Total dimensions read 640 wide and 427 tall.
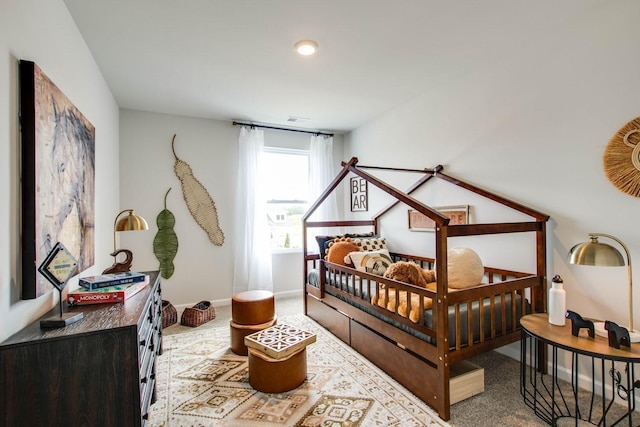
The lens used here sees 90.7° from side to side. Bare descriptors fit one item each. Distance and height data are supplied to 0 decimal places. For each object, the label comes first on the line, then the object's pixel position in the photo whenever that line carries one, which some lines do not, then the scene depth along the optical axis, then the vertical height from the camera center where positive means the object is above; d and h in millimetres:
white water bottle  1827 -519
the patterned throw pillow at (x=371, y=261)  2756 -414
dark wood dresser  1142 -597
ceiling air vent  4184 +1309
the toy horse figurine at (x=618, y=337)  1531 -596
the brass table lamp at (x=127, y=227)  2328 -69
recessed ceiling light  2350 +1293
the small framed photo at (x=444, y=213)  2979 -24
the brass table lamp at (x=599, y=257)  1616 -223
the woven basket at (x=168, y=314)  3433 -1064
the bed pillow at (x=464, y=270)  2285 -399
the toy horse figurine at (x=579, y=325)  1659 -584
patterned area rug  1856 -1188
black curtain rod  4254 +1272
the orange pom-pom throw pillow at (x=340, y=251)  3311 -365
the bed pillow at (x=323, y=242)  3695 -298
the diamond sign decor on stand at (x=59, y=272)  1297 -229
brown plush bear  2309 -428
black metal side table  1541 -1093
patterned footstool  2115 -983
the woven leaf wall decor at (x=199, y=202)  4035 +201
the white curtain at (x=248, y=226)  4270 -121
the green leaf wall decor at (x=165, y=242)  3900 -304
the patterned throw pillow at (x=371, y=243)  3595 -318
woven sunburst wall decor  1895 +345
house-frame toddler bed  1865 -695
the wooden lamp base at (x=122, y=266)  2309 -359
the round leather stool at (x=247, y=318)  2703 -875
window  4605 +357
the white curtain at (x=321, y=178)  4699 +585
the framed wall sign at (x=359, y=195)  4508 +318
